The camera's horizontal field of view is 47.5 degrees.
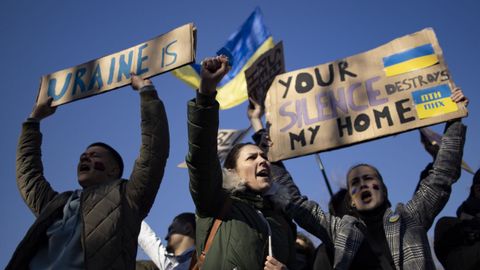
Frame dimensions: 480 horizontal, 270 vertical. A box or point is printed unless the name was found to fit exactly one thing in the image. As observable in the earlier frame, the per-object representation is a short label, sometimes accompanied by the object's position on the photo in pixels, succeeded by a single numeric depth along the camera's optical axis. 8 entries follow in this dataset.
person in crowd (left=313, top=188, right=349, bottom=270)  3.03
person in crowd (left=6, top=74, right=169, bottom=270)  2.45
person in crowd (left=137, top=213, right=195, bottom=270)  3.90
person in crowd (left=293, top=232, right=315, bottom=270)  3.55
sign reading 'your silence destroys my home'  3.77
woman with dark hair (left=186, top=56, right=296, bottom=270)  2.25
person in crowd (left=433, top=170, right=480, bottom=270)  3.15
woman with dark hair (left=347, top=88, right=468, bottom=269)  2.86
